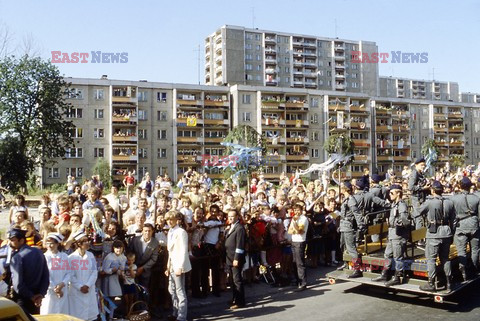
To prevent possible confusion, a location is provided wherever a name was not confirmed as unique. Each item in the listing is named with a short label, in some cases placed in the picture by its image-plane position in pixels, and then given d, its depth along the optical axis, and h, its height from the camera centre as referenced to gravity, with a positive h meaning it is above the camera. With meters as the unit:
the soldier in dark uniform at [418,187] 12.28 -0.53
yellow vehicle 4.17 -1.19
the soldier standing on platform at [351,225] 10.65 -1.29
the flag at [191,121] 72.25 +6.95
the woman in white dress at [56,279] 7.45 -1.64
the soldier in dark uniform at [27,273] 6.71 -1.39
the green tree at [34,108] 40.38 +5.38
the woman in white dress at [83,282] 7.62 -1.72
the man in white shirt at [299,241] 11.32 -1.67
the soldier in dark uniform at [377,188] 13.52 -0.61
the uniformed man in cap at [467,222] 10.33 -1.19
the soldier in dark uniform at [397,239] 9.80 -1.44
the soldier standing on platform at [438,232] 9.35 -1.26
